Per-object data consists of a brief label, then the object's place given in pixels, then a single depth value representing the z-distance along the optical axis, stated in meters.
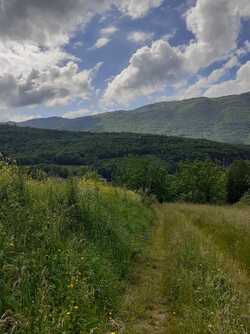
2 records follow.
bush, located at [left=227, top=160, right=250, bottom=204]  64.74
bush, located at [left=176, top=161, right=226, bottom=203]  60.62
